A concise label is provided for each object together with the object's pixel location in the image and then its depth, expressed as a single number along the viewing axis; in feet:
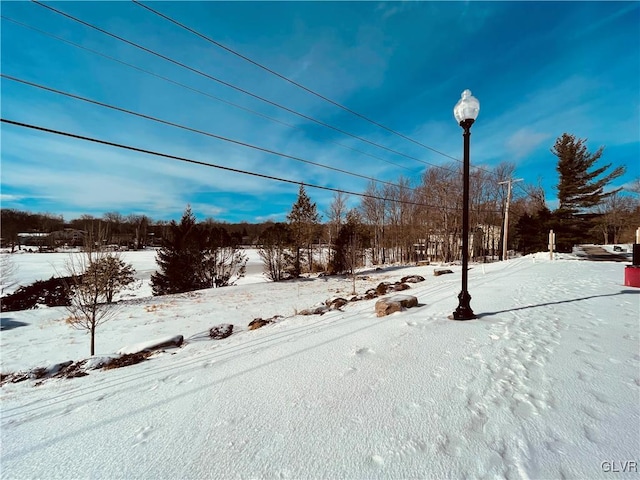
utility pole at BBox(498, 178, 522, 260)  73.71
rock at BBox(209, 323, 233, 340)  23.06
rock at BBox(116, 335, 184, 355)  19.20
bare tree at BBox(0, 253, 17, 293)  42.19
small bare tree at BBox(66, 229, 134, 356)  24.80
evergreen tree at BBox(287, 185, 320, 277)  67.95
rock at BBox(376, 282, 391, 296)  32.19
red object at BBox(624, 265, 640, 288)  24.17
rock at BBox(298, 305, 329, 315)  23.04
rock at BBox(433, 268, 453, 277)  48.02
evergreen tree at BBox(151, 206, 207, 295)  54.70
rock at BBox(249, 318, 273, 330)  22.69
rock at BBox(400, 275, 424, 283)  41.53
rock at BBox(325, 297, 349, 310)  24.59
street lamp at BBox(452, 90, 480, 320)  15.72
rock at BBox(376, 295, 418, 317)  17.75
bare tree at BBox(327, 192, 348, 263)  96.58
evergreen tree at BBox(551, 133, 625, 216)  70.13
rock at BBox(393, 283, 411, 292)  33.57
